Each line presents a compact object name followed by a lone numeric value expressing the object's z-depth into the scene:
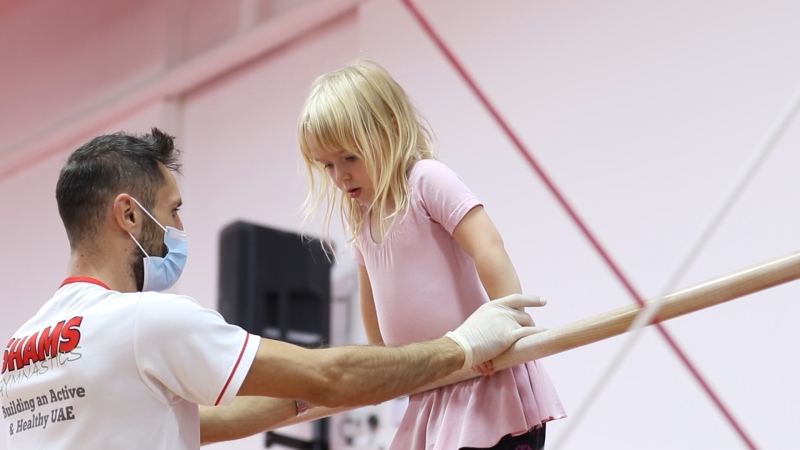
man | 2.77
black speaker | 5.31
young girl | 2.89
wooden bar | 2.52
